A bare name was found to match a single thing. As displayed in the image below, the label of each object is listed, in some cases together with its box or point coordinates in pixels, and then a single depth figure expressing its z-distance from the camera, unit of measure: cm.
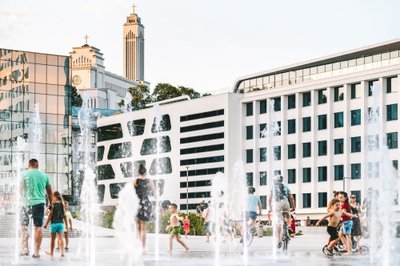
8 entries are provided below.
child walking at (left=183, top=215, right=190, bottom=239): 3834
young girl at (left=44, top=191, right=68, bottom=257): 1775
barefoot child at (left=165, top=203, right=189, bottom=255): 1925
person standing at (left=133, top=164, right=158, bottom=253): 1742
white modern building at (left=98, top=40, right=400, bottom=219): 7250
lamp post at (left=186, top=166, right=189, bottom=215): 8591
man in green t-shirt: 1614
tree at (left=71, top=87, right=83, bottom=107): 12031
